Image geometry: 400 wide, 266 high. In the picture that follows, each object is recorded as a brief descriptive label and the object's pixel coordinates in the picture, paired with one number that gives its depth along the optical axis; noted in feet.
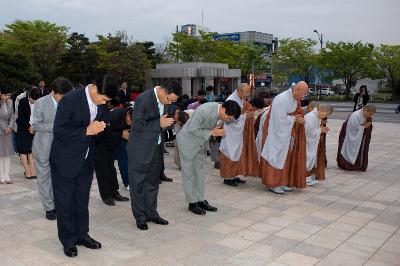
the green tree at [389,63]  116.06
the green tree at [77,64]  91.35
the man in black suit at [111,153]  18.19
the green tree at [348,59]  113.29
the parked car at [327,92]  157.79
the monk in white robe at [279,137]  20.86
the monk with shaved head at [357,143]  27.25
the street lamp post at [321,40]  127.44
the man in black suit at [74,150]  11.94
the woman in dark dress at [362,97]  46.83
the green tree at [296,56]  127.95
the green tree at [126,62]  90.99
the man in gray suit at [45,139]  16.05
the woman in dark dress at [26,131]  22.26
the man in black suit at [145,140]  14.76
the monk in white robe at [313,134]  22.81
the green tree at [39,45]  88.84
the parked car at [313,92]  148.88
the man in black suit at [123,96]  26.70
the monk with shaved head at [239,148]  22.35
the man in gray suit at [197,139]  16.66
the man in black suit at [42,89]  32.76
